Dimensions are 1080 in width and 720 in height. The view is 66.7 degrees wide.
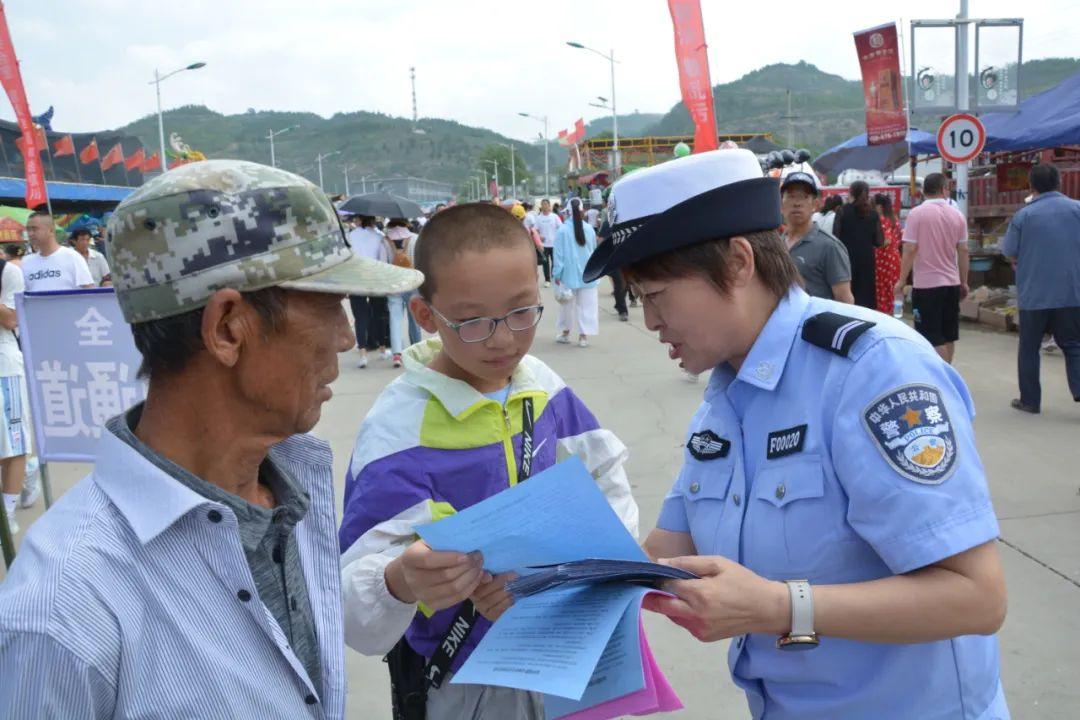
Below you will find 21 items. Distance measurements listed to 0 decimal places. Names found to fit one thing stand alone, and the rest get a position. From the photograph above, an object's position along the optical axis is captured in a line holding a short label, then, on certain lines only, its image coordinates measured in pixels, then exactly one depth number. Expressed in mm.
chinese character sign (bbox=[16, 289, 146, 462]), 3682
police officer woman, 1153
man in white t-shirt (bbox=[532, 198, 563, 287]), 17188
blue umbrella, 16250
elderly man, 959
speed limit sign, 9164
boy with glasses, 1722
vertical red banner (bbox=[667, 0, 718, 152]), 8781
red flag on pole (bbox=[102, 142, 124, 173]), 40062
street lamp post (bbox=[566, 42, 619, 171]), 39672
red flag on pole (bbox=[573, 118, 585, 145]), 38700
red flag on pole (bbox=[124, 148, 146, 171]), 43312
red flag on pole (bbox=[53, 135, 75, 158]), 35491
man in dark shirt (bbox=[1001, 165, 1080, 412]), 6223
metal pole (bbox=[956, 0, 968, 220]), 10789
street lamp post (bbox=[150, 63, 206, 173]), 26816
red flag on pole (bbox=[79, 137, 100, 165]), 37938
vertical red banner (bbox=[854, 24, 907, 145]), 11141
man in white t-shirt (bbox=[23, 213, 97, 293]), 6824
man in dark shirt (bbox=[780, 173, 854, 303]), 5285
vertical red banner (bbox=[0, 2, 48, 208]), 6277
